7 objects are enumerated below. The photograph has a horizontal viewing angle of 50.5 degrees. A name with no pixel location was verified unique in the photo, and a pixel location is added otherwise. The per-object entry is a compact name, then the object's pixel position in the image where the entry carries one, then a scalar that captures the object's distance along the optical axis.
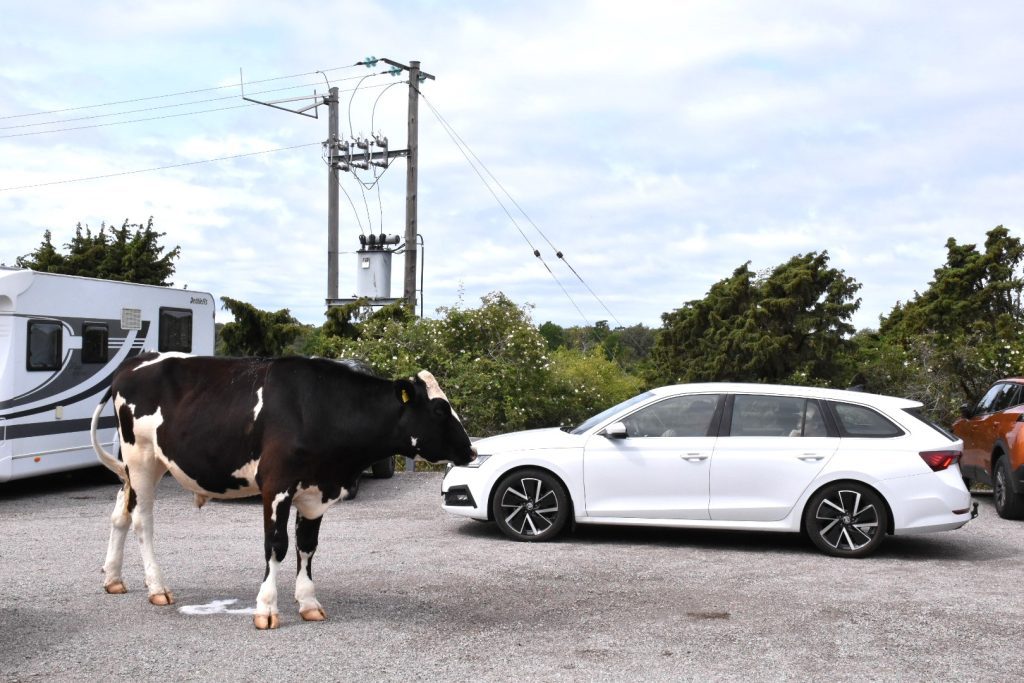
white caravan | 13.22
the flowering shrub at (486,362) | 19.50
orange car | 12.52
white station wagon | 9.98
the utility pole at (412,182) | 23.02
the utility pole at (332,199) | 25.61
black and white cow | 7.20
